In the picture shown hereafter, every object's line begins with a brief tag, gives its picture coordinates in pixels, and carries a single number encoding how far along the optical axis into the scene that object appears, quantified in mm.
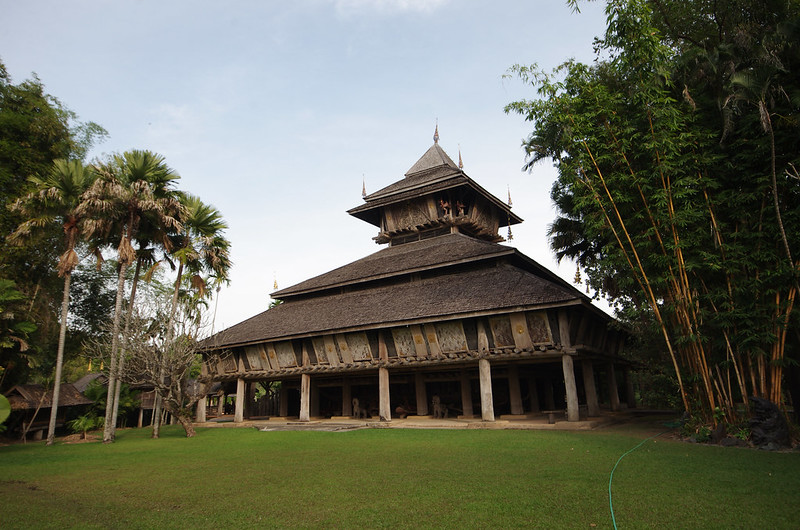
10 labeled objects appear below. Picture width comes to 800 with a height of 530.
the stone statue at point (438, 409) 20641
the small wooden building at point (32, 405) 22141
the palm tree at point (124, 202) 17547
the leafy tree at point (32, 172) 21656
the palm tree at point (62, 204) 18016
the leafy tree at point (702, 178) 10367
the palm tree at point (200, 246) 20844
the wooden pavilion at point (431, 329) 16500
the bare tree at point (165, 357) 17234
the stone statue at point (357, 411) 23016
